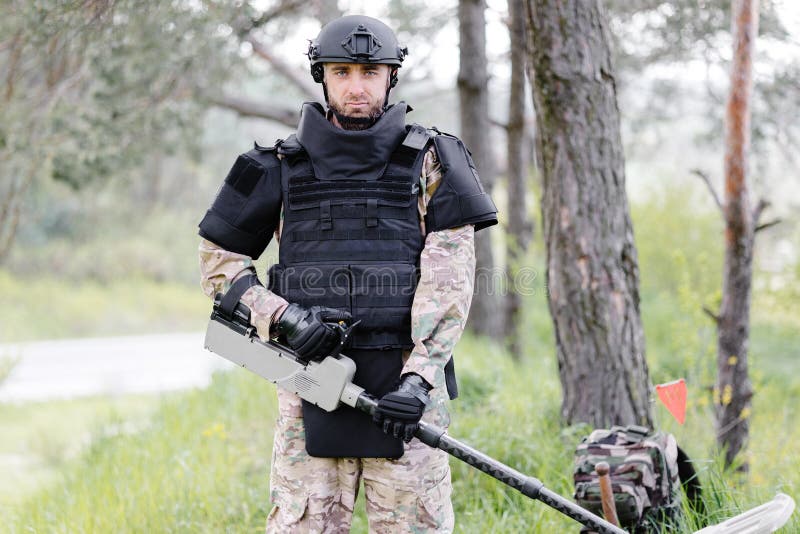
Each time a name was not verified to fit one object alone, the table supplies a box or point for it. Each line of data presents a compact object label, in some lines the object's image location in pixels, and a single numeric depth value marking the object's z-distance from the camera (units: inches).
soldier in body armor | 182.2
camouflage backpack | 200.8
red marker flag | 218.1
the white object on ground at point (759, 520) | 181.9
